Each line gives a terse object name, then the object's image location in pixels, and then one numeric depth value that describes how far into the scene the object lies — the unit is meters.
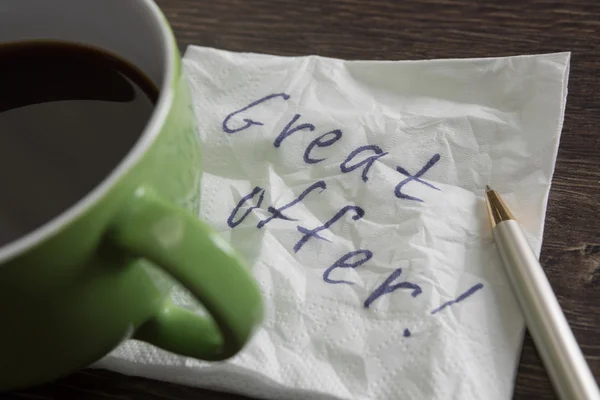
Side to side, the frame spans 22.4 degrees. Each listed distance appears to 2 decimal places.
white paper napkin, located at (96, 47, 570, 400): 0.37
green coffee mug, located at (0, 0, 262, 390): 0.33
